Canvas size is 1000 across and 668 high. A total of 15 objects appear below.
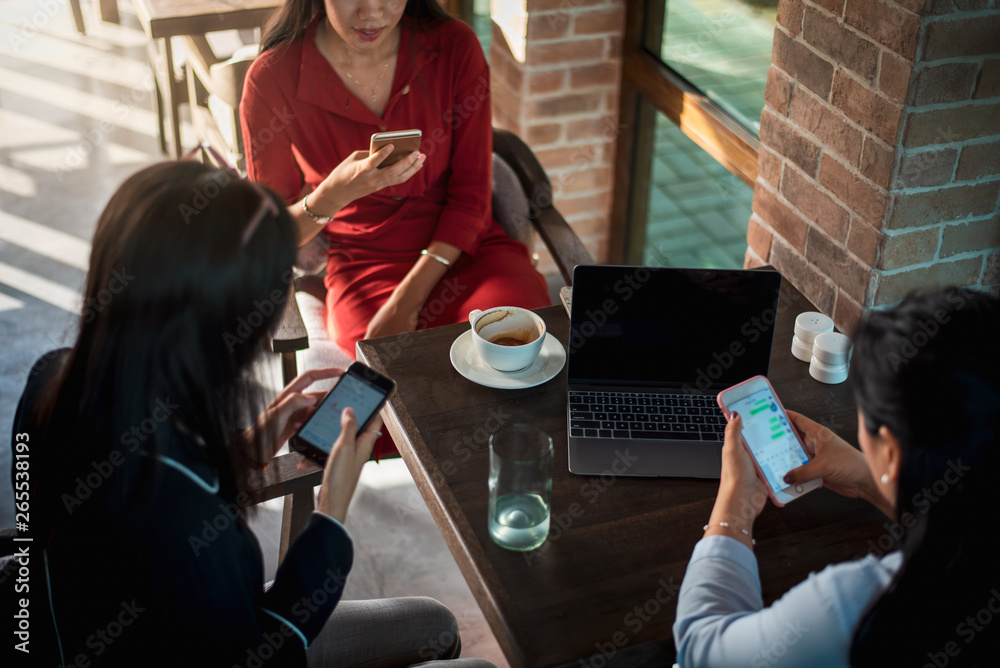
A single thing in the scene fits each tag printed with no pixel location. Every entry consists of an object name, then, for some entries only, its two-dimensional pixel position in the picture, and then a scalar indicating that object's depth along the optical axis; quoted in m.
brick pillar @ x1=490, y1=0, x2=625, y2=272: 2.76
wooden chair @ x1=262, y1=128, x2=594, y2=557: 1.94
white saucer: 1.61
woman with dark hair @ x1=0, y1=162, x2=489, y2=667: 1.07
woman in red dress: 2.15
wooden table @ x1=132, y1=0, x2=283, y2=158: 3.01
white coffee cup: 1.60
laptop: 1.47
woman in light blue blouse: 0.96
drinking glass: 1.31
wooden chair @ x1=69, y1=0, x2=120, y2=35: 4.73
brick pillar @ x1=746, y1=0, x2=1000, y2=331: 1.65
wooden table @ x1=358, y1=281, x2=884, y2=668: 1.20
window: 2.45
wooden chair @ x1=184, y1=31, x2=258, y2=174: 2.74
